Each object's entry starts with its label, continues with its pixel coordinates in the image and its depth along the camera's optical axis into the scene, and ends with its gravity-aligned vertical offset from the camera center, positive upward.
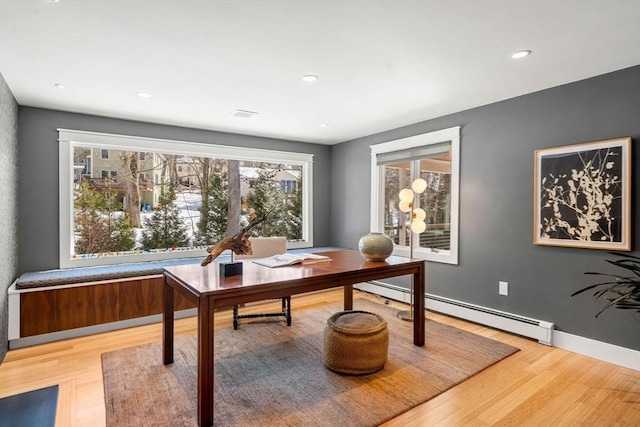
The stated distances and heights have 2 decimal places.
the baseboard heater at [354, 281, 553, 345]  3.05 -1.09
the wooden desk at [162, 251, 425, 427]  1.84 -0.47
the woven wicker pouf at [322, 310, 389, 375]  2.41 -0.98
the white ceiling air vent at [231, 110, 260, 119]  3.73 +1.11
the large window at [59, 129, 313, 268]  3.78 +0.21
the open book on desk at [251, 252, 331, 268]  2.58 -0.39
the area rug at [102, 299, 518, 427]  1.98 -1.19
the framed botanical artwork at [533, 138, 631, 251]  2.61 +0.13
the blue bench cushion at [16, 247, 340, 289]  3.08 -0.62
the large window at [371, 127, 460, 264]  3.87 +0.29
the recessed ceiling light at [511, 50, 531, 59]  2.32 +1.11
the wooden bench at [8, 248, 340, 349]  3.00 -0.88
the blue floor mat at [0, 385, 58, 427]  1.93 -1.21
